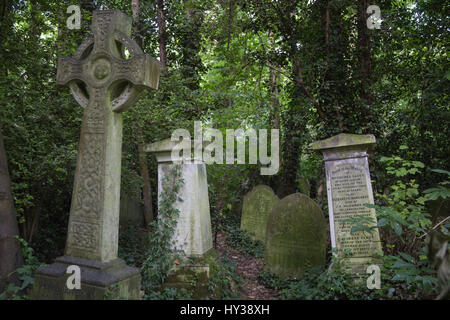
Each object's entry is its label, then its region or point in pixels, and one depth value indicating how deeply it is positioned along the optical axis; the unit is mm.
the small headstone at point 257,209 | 7469
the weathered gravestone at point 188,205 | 4125
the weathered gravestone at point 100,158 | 2914
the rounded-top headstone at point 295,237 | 5051
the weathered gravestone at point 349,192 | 4258
